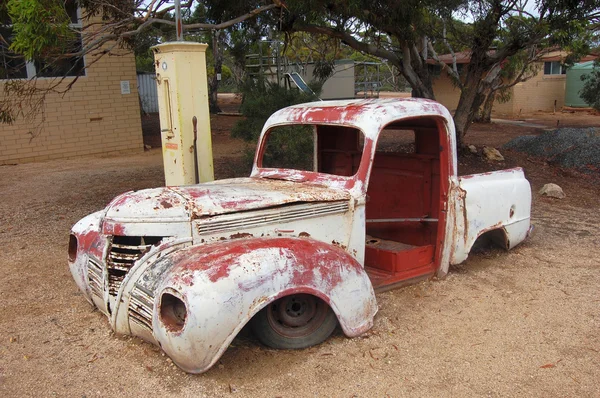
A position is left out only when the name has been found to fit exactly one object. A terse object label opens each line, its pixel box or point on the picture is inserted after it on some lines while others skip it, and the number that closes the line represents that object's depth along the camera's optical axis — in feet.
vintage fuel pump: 18.26
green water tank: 84.42
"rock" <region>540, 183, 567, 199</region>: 27.61
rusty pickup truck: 10.67
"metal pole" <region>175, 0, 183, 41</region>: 18.79
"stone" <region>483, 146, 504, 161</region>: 36.65
